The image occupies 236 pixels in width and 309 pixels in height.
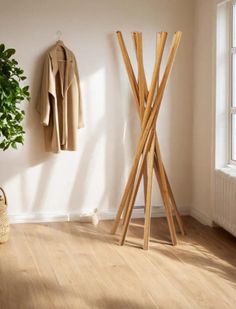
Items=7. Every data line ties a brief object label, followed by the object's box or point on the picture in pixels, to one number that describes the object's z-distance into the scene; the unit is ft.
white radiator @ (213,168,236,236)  15.53
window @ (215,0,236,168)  16.56
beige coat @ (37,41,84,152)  16.99
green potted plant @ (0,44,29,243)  15.26
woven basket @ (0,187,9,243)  15.43
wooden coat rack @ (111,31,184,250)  15.33
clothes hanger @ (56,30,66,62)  17.26
